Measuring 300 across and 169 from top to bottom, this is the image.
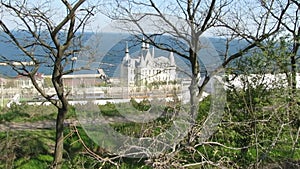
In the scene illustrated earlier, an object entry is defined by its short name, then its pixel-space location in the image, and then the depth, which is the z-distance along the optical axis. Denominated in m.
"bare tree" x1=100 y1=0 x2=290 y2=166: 4.69
